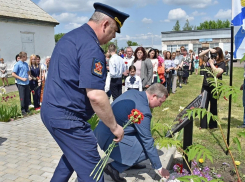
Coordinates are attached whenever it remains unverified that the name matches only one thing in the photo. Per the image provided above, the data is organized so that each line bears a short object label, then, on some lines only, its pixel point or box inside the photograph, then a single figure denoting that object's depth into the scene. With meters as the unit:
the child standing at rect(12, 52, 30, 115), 5.50
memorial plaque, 2.19
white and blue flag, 2.89
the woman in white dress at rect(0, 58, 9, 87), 10.95
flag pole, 2.92
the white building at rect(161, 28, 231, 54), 35.84
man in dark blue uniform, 1.53
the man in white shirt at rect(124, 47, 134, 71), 6.60
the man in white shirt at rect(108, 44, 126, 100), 5.33
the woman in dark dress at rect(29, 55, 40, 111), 6.33
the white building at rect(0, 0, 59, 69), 13.72
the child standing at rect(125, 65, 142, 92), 5.56
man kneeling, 2.34
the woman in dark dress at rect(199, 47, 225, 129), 4.18
